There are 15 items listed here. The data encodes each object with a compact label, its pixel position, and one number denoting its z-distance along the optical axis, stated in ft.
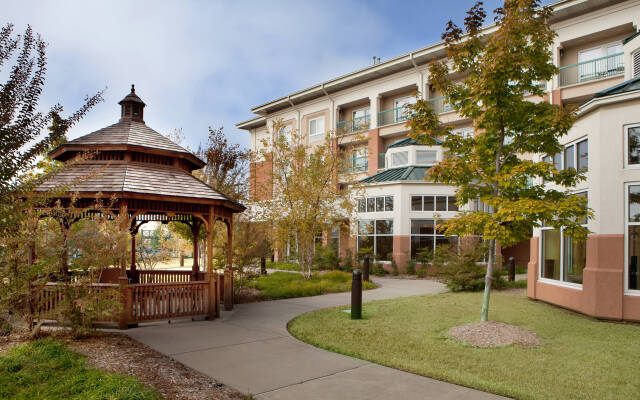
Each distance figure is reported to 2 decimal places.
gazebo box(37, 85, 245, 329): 30.04
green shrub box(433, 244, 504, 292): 49.44
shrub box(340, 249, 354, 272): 72.02
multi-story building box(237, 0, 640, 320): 30.76
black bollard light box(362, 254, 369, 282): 59.26
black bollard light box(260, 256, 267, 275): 62.79
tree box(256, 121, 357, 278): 59.31
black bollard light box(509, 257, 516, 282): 59.16
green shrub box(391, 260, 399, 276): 71.68
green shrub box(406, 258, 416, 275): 70.98
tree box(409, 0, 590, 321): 26.00
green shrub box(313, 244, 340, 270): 74.18
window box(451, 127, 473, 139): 84.66
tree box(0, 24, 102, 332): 14.12
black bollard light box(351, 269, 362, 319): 33.26
